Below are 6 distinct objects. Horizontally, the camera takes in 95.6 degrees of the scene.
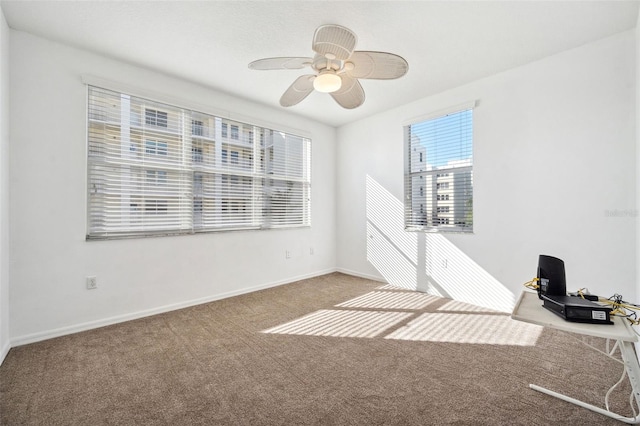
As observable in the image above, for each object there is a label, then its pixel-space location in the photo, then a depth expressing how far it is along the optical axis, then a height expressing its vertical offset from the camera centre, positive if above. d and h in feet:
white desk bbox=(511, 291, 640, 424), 4.20 -1.72
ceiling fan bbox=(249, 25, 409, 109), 5.89 +3.56
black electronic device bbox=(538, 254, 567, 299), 5.37 -1.21
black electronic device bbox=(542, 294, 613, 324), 4.49 -1.54
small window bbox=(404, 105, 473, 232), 11.75 +1.78
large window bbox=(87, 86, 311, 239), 9.45 +1.61
